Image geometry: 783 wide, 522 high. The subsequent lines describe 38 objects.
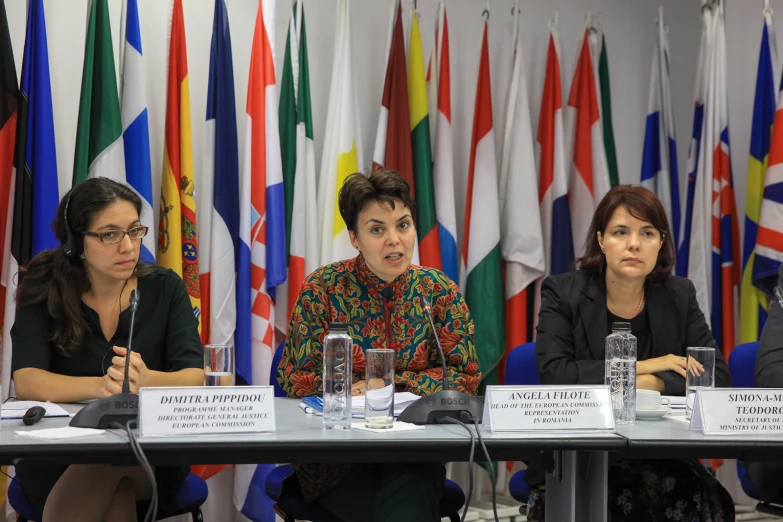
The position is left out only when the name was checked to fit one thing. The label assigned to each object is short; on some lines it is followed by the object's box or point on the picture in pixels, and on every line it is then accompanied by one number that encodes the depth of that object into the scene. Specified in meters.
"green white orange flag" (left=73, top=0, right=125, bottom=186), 3.42
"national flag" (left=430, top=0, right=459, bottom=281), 4.07
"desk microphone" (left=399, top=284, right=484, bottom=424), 1.96
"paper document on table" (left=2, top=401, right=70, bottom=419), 1.97
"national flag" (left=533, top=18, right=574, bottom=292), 4.22
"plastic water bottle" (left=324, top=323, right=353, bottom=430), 1.91
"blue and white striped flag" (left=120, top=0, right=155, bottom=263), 3.52
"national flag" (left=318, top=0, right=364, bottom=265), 3.86
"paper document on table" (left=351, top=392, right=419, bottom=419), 2.05
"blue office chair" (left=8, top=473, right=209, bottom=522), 2.39
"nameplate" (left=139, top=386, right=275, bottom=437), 1.73
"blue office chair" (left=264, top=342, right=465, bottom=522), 2.31
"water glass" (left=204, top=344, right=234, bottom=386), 2.04
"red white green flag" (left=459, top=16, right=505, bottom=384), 4.03
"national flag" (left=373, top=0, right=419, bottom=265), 3.99
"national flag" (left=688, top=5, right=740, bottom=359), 4.24
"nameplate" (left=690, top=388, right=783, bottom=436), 1.89
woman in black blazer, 2.59
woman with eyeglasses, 2.32
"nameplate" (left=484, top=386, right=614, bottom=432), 1.87
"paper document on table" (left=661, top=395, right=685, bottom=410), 2.31
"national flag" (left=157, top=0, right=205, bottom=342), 3.57
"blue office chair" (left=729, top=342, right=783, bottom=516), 2.84
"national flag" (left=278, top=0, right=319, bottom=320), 3.81
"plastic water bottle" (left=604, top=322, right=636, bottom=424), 2.03
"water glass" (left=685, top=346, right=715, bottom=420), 2.11
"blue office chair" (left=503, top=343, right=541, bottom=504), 2.86
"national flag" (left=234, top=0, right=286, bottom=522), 3.67
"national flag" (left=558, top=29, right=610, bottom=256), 4.29
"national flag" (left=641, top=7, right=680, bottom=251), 4.42
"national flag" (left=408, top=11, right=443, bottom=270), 3.99
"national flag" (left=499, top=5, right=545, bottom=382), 4.11
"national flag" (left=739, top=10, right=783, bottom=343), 4.23
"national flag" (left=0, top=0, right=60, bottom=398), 3.31
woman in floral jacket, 2.46
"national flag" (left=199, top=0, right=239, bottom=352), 3.65
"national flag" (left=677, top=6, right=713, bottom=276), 4.34
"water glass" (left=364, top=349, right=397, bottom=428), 1.88
